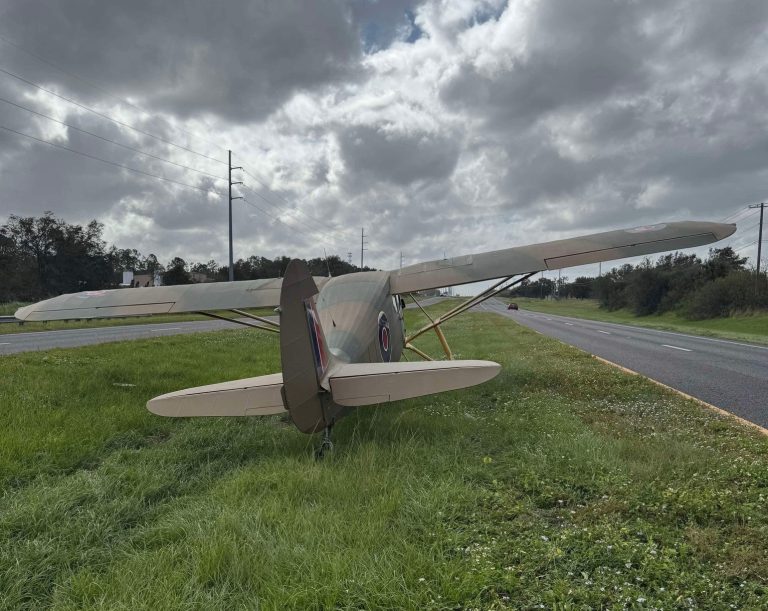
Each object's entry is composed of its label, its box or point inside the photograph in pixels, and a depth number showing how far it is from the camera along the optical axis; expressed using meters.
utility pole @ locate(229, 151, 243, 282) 37.49
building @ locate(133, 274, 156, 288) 72.94
